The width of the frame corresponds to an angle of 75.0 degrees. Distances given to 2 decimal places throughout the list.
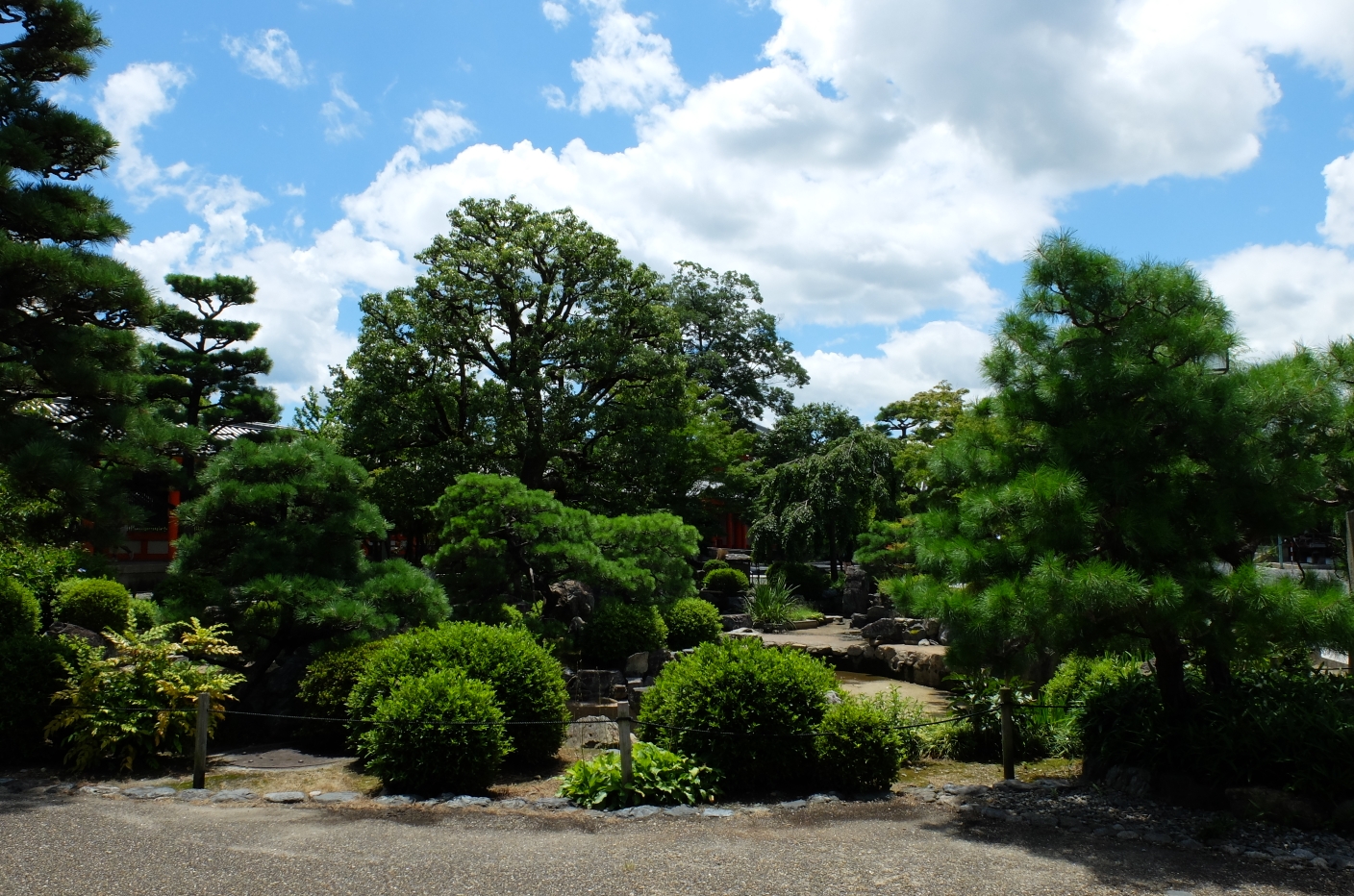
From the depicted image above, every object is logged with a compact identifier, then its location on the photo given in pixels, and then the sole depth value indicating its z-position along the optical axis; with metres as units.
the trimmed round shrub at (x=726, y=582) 20.22
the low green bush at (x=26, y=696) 6.79
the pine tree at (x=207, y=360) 19.78
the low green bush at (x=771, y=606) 17.67
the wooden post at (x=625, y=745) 5.88
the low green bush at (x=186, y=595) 8.00
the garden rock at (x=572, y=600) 12.69
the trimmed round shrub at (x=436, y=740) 6.08
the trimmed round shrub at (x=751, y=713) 6.17
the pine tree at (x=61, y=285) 7.48
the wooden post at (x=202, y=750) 6.30
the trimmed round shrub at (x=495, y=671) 6.88
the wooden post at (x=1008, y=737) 6.49
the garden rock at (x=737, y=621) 17.52
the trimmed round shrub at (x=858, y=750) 6.14
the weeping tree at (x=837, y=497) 20.83
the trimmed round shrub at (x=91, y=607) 9.88
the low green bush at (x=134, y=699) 6.65
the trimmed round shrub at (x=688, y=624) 13.10
